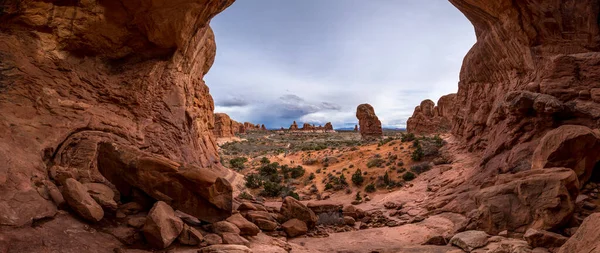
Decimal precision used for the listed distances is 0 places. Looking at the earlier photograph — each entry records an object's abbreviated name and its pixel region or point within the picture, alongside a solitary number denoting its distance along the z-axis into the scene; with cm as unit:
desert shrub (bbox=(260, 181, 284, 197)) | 1886
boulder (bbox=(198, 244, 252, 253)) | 600
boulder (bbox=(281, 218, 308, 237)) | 992
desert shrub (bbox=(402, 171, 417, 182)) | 1880
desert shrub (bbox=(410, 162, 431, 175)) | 1931
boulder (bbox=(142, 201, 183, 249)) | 602
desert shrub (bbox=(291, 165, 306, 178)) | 2431
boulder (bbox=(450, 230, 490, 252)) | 676
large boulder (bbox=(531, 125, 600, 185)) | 840
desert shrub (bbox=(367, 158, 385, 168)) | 2285
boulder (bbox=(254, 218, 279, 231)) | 962
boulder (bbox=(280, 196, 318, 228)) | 1081
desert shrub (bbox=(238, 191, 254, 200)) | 1438
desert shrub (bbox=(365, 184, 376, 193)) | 1897
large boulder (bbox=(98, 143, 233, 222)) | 728
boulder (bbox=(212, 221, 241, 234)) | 747
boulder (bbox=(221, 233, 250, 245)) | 710
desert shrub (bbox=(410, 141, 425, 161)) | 2138
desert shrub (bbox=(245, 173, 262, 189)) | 1994
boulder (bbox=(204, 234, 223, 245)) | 681
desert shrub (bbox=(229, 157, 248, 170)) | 2694
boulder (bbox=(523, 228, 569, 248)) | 588
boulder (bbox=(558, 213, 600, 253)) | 396
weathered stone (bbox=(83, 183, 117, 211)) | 652
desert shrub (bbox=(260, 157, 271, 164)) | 2833
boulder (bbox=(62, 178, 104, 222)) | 585
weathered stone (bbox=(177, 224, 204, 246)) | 651
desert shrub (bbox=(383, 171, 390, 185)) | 1916
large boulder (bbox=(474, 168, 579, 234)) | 670
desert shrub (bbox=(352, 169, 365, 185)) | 2034
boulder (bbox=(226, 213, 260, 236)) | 799
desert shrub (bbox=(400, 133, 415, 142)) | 2830
